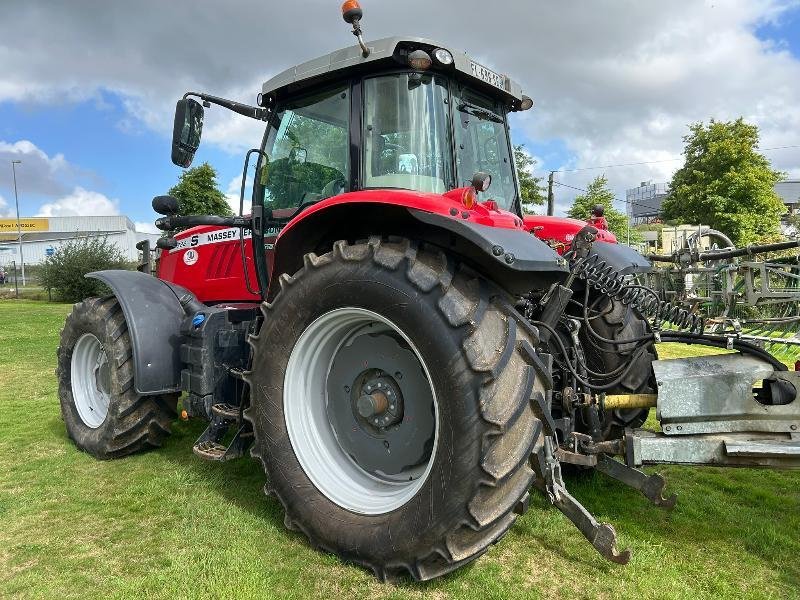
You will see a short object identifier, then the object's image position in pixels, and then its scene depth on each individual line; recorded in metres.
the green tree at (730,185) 24.70
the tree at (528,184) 22.33
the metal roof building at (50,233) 57.12
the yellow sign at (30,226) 63.47
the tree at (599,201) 31.09
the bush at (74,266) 26.53
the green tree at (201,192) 26.25
